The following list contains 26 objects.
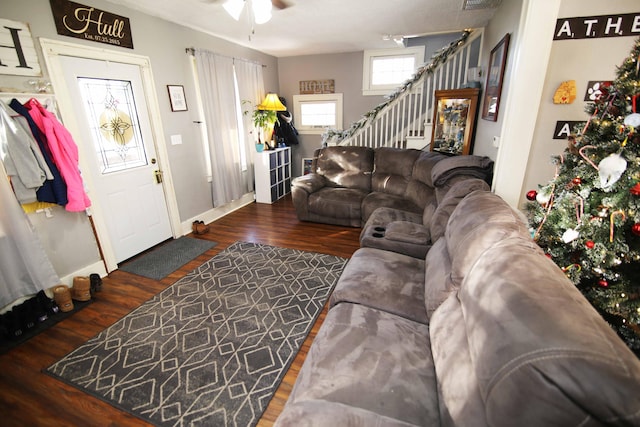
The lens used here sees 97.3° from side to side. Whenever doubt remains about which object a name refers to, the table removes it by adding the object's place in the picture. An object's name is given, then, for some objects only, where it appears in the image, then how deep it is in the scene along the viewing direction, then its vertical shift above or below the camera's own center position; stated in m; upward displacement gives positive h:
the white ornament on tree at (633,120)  1.11 -0.02
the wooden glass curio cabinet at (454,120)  3.10 -0.03
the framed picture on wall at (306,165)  5.71 -0.86
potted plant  4.64 -0.01
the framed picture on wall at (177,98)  3.35 +0.29
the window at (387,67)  4.85 +0.87
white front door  2.58 -0.23
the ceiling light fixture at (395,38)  3.93 +1.10
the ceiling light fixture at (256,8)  2.21 +0.87
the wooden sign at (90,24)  2.31 +0.86
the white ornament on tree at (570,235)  1.32 -0.54
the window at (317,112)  5.41 +0.15
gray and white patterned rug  1.57 -1.46
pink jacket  2.19 -0.20
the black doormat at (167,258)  2.87 -1.42
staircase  3.84 +0.19
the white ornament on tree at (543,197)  1.52 -0.42
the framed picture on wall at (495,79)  2.36 +0.32
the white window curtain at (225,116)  3.80 +0.08
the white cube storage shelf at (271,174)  4.77 -0.88
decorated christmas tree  1.16 -0.40
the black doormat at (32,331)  1.99 -1.46
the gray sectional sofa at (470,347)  0.59 -0.66
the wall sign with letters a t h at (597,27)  1.68 +0.51
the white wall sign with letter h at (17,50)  2.02 +0.53
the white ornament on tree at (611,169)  1.15 -0.21
